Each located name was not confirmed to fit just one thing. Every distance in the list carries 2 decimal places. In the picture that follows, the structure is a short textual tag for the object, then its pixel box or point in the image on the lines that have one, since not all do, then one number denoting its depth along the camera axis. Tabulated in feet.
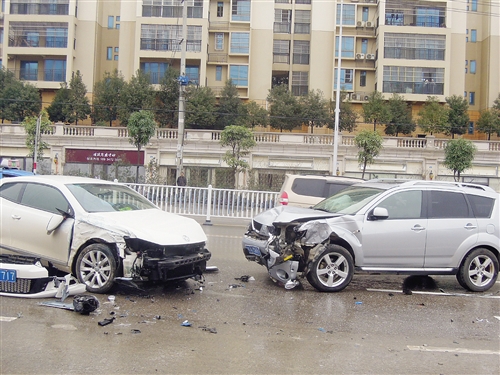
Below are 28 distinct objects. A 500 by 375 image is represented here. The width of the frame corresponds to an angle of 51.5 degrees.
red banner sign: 130.41
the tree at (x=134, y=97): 131.54
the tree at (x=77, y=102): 136.15
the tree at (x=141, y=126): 108.78
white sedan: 21.90
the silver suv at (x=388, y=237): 24.88
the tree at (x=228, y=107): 134.31
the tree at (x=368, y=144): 110.83
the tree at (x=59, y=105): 137.08
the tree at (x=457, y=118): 132.26
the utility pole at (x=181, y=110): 87.86
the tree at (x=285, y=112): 132.77
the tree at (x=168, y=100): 134.21
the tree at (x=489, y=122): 134.51
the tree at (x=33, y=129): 111.45
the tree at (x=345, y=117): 132.67
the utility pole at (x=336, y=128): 96.02
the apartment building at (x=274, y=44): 143.02
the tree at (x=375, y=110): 131.54
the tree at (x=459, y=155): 110.73
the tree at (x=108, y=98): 134.71
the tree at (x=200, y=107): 131.44
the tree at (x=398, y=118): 133.49
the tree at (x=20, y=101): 135.44
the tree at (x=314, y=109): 133.08
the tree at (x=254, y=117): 132.57
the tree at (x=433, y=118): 130.93
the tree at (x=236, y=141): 112.37
